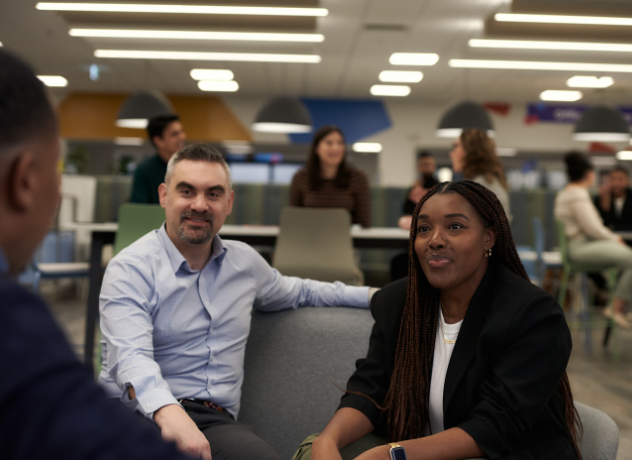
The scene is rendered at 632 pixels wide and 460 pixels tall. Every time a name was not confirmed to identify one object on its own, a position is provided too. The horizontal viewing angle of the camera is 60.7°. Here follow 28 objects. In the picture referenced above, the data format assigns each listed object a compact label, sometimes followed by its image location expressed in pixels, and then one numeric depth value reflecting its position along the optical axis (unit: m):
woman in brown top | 3.56
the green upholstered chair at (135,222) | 2.63
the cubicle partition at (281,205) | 6.19
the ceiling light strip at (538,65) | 7.05
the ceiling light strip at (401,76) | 8.01
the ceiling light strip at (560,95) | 9.04
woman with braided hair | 1.16
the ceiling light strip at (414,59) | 7.09
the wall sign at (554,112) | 10.10
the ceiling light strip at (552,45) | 6.10
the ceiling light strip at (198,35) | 6.01
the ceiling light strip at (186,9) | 5.21
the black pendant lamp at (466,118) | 5.87
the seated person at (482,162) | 3.44
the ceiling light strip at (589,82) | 7.94
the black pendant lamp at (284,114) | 5.53
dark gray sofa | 1.65
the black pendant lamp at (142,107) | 5.79
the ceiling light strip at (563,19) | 5.32
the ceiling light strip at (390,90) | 8.98
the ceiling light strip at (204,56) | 6.95
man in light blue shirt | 1.34
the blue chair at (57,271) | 3.62
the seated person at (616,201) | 5.50
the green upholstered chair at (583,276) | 4.21
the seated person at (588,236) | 4.09
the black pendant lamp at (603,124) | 6.06
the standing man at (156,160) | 3.36
